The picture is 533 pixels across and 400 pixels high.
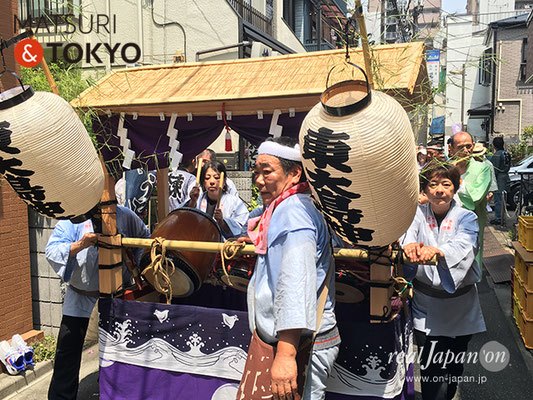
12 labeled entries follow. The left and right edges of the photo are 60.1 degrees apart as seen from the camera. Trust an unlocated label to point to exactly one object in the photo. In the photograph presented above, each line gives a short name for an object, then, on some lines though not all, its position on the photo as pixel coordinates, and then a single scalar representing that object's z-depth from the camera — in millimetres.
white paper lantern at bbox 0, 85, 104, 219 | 2662
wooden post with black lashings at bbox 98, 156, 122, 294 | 3480
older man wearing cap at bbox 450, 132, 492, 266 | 4969
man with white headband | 2230
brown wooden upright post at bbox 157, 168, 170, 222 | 5059
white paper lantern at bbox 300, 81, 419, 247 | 2090
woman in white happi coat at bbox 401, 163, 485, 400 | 3379
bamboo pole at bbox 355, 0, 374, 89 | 2240
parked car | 14594
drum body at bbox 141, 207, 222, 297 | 3504
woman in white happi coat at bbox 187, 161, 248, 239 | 5262
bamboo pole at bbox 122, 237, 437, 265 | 2771
